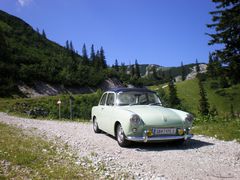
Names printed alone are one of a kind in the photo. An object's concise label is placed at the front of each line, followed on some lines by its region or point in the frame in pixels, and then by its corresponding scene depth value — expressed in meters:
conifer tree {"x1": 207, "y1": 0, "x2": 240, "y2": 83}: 19.16
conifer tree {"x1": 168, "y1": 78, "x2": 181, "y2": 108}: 107.50
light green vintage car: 8.00
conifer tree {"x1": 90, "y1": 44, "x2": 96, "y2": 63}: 160.38
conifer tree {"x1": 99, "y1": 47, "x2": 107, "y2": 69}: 151.75
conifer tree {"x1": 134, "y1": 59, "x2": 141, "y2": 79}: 170.27
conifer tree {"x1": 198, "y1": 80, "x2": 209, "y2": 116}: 92.38
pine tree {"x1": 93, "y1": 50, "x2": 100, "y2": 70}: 138.38
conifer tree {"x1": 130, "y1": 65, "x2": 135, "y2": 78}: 170.59
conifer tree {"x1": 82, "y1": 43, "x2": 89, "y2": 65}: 146.57
